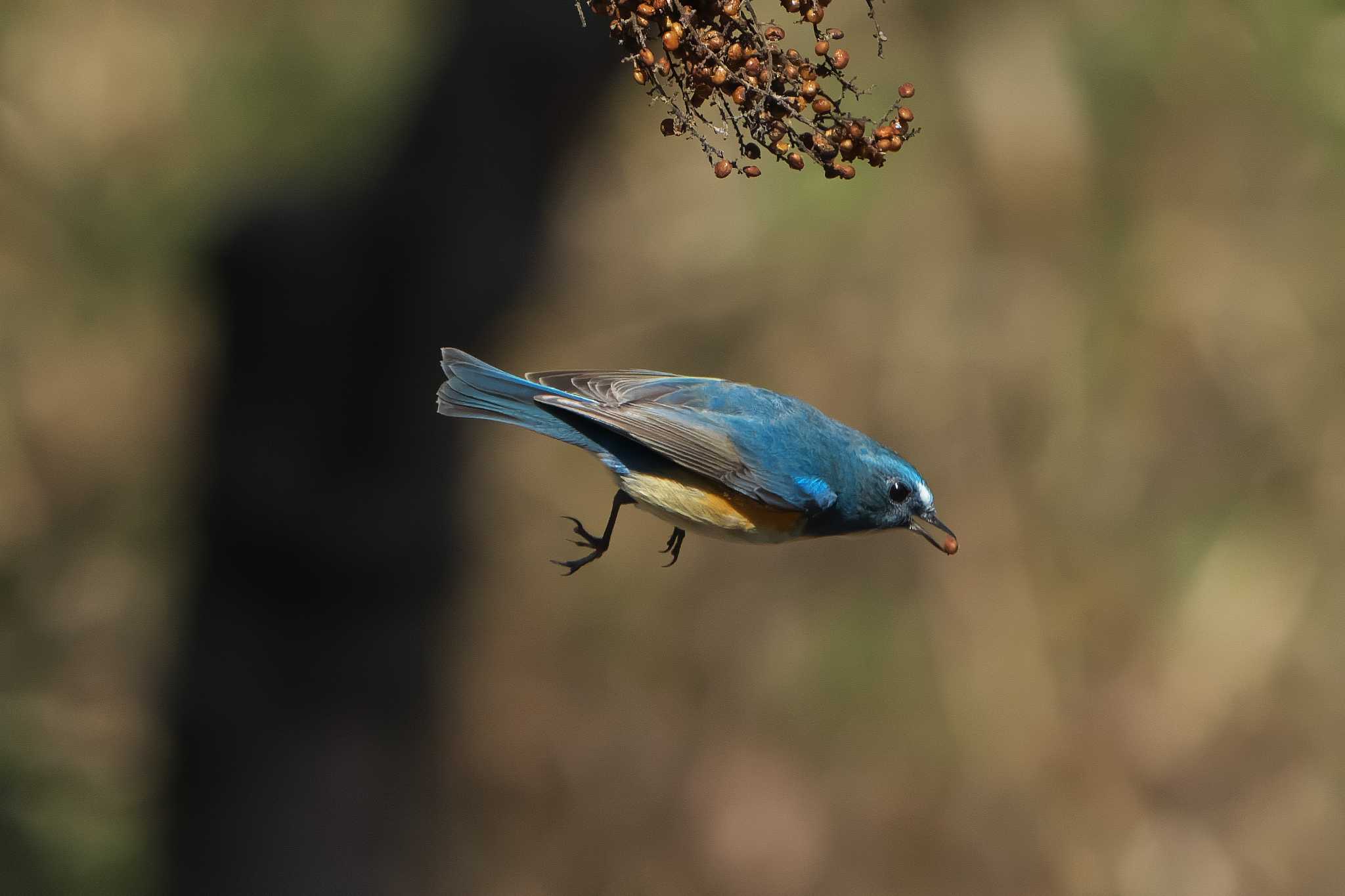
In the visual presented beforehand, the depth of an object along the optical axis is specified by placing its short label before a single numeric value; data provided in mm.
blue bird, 7516
